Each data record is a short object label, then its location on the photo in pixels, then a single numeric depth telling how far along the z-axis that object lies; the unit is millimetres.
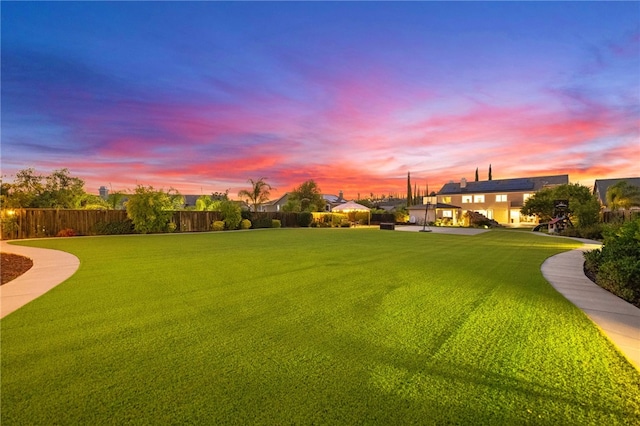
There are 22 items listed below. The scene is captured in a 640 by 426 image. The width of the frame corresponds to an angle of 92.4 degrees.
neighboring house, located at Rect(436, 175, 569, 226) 41000
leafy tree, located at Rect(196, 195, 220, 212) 28812
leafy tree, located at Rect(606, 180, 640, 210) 23492
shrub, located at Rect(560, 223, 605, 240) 18120
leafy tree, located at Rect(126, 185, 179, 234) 20094
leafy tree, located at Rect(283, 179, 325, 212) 44425
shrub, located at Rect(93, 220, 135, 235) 19641
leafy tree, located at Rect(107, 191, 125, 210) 26266
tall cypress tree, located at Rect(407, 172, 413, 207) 53438
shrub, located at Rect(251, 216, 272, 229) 28219
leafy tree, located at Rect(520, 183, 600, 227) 29225
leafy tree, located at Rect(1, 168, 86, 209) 23688
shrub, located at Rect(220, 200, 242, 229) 25312
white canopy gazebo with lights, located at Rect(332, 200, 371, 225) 34719
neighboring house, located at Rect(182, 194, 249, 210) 59906
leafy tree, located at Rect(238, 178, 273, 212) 34594
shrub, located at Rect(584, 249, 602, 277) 7453
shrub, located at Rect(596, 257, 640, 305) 5363
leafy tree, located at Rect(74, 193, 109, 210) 25516
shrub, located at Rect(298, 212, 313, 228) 32469
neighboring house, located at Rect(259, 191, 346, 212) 57356
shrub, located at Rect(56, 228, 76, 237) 18375
